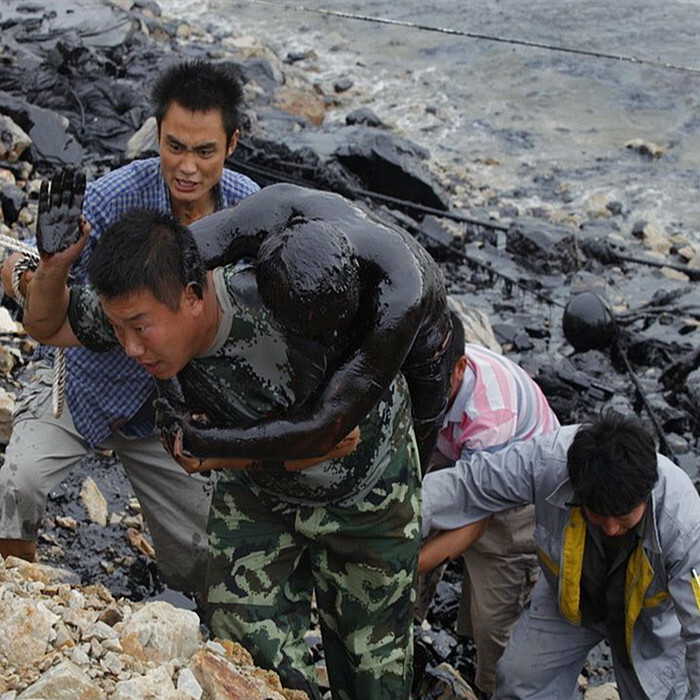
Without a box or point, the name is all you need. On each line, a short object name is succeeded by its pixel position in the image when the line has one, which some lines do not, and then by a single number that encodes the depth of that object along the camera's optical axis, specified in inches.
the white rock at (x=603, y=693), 171.5
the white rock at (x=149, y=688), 103.9
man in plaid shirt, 146.5
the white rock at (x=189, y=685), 109.7
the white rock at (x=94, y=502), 188.0
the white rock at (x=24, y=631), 108.4
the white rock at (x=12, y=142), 310.8
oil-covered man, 104.2
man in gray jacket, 137.9
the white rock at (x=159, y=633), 115.0
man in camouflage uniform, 106.7
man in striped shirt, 155.3
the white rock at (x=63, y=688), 101.0
